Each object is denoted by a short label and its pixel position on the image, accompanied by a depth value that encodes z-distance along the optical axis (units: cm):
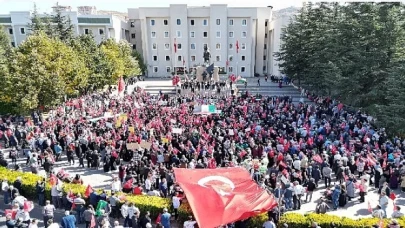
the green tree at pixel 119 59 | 4106
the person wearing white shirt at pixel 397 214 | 1105
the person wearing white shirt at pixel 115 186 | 1310
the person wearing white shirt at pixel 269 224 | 1029
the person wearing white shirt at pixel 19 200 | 1195
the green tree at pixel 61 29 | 4416
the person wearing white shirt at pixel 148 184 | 1358
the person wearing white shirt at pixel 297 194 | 1284
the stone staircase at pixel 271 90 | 4012
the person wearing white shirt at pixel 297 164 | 1487
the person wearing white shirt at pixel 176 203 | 1188
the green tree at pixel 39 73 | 2595
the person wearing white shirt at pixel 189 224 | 1024
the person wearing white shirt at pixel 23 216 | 1116
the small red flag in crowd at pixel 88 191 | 1253
